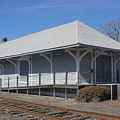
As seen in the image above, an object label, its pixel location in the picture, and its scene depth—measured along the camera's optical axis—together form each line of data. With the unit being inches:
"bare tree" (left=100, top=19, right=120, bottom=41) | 1684.4
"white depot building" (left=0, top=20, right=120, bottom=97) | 550.0
